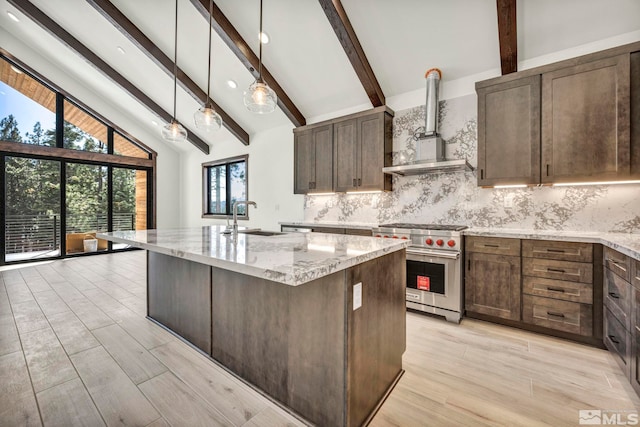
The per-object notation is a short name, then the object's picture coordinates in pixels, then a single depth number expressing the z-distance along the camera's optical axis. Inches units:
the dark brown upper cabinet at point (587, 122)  89.1
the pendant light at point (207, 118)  109.3
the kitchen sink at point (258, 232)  103.1
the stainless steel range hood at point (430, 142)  128.1
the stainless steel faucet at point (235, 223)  95.5
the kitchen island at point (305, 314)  50.5
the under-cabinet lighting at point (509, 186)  117.0
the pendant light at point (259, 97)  91.5
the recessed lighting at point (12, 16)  175.7
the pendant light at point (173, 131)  122.6
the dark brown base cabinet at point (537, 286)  87.9
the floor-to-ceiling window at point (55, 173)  200.8
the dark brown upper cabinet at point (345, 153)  145.3
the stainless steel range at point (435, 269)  106.7
